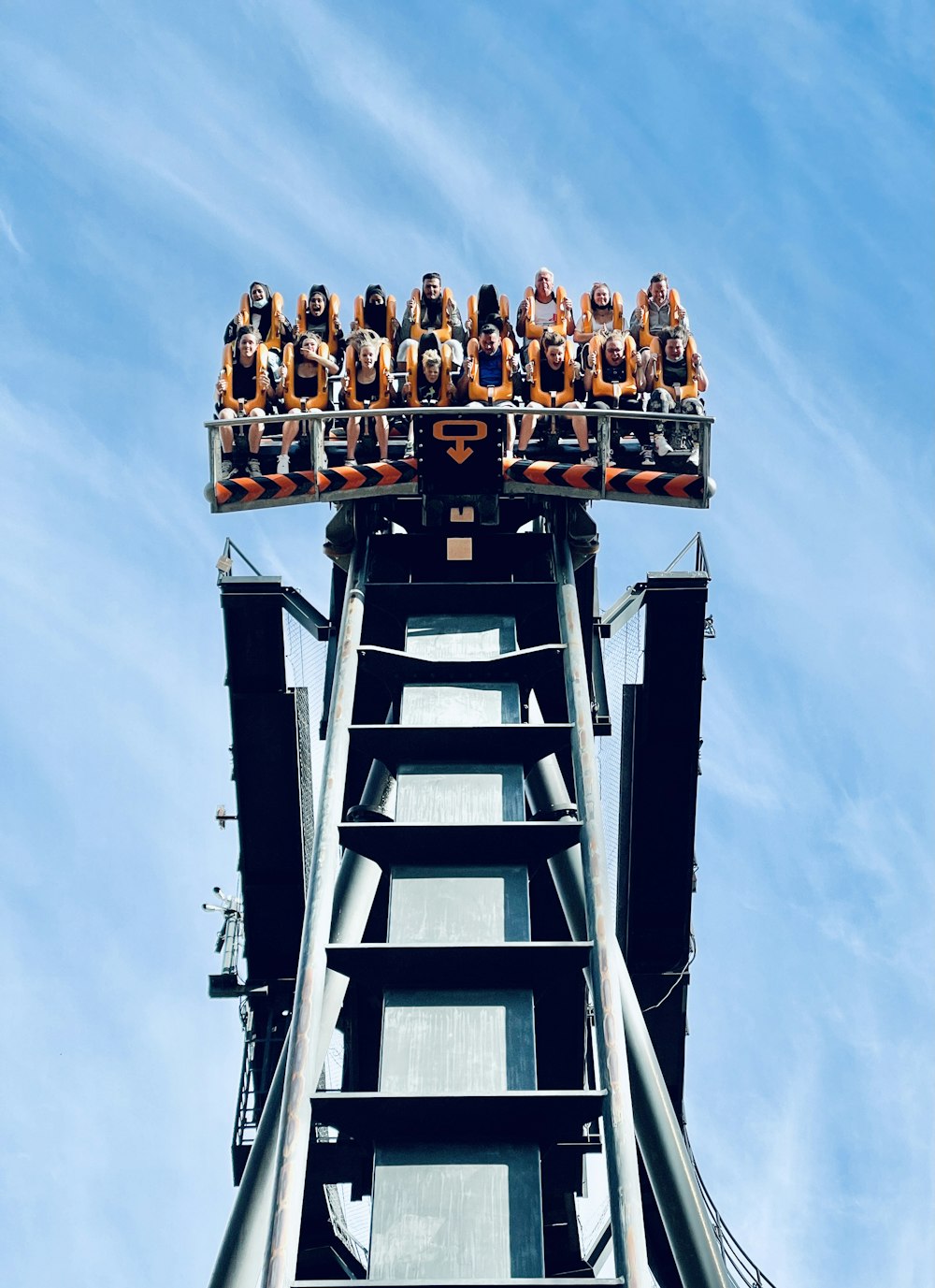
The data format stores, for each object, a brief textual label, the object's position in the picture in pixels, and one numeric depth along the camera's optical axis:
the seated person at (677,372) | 15.48
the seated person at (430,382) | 14.77
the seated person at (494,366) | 15.27
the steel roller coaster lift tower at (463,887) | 10.02
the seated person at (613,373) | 15.29
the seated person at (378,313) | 17.22
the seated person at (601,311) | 17.55
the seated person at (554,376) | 15.34
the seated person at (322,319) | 16.97
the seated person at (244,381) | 15.35
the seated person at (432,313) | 17.27
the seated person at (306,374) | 15.65
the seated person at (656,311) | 17.27
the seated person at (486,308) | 17.06
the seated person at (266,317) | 16.94
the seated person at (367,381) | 15.15
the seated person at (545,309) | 17.41
